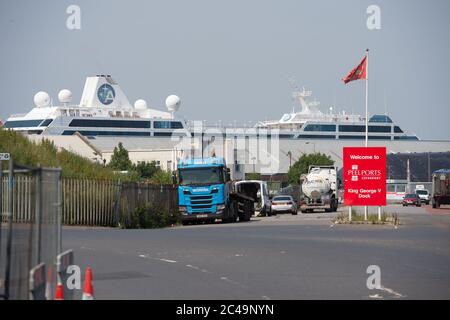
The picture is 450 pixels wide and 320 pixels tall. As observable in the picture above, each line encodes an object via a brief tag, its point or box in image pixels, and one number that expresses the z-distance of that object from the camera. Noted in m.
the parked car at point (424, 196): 101.94
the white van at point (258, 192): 64.81
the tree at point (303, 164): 120.58
